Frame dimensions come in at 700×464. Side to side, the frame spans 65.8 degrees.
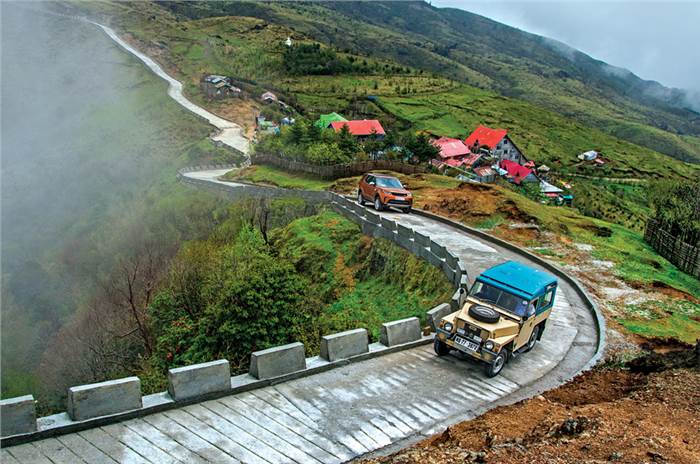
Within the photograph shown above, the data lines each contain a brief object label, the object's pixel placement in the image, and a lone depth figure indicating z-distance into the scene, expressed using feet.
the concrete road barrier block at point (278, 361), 34.60
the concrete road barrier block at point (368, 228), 82.87
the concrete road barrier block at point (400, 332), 42.11
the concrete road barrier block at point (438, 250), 64.11
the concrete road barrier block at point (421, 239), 69.38
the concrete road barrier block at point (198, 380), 31.35
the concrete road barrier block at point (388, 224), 77.71
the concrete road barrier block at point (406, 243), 71.72
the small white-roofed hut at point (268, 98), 285.64
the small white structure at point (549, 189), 230.07
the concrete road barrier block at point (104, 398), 28.14
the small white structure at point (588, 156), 337.11
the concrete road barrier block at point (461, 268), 54.91
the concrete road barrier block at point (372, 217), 82.58
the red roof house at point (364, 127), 267.39
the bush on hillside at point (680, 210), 89.15
